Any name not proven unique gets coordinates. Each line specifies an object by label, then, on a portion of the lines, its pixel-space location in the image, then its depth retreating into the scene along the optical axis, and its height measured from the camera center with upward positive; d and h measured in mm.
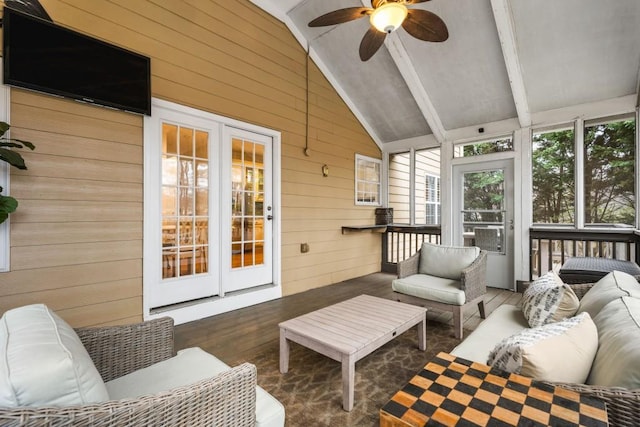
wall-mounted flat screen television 2324 +1234
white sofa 997 -539
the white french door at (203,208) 3133 +55
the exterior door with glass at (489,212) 4688 -1
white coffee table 1866 -815
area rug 1811 -1178
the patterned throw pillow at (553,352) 1136 -538
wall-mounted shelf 5164 -282
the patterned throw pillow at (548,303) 1779 -553
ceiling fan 2367 +1609
